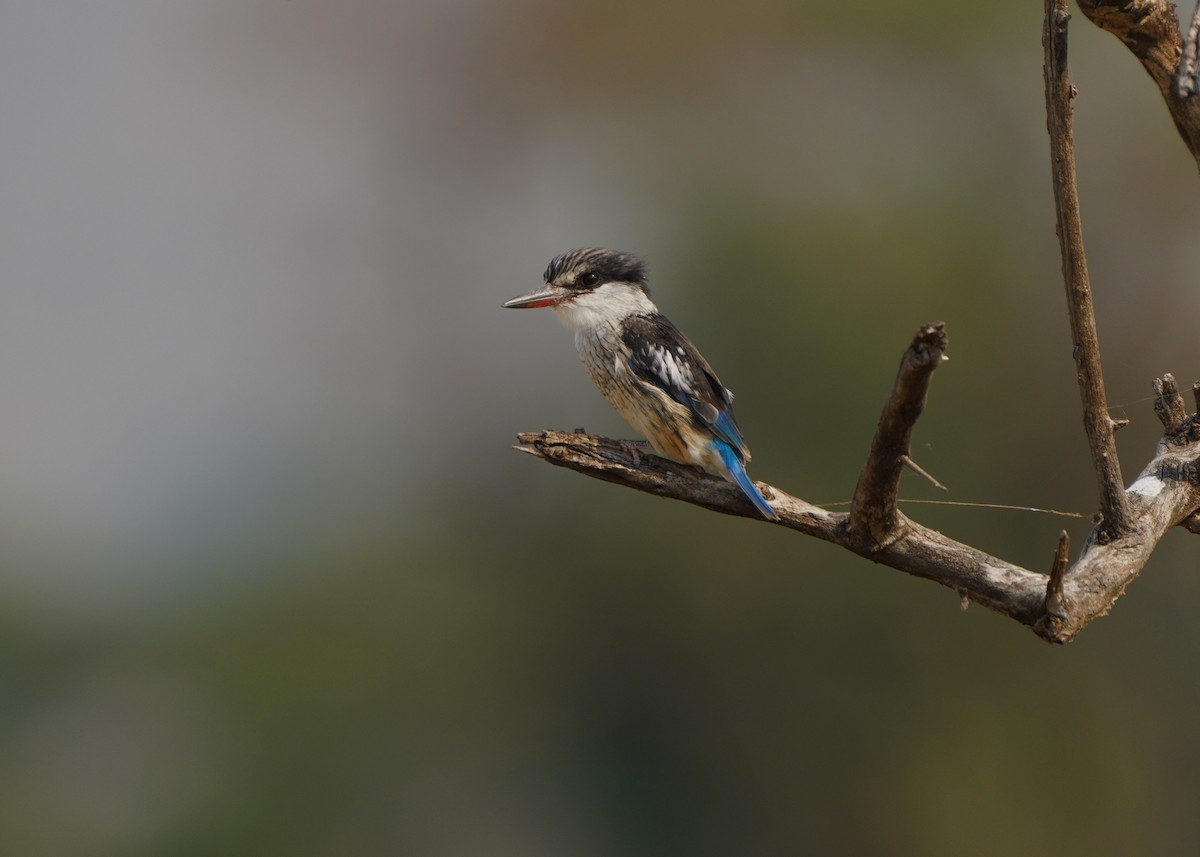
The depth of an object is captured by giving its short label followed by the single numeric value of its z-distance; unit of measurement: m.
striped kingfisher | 7.36
